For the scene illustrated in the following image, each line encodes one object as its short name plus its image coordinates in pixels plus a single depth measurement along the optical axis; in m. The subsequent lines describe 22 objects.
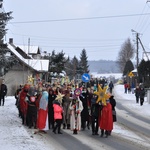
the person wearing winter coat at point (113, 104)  16.46
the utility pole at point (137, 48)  66.09
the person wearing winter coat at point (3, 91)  30.16
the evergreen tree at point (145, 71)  51.29
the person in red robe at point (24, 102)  18.95
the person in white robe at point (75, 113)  16.30
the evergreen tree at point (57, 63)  75.06
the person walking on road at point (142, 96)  34.81
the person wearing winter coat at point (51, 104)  17.41
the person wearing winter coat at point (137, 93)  36.59
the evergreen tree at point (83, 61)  122.88
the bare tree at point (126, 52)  123.27
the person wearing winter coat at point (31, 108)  18.11
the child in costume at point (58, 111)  16.25
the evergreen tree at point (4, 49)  21.41
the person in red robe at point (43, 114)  16.59
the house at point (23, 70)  56.75
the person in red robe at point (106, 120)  15.69
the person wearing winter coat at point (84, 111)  17.62
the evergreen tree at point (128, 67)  105.36
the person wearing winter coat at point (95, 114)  16.25
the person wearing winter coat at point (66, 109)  17.58
